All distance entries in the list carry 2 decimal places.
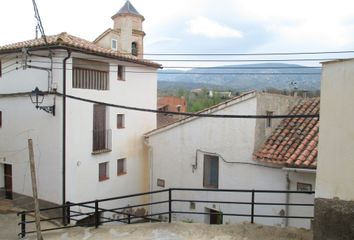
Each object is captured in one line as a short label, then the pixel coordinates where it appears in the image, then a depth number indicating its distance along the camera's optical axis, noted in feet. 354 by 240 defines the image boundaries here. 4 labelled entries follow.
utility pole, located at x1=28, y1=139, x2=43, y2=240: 24.00
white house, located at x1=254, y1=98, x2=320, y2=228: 37.68
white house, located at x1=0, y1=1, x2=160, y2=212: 45.78
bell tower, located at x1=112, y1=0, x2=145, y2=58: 67.15
